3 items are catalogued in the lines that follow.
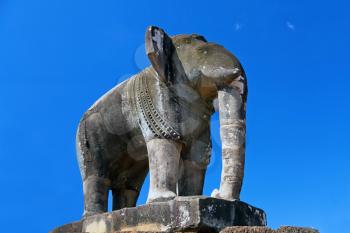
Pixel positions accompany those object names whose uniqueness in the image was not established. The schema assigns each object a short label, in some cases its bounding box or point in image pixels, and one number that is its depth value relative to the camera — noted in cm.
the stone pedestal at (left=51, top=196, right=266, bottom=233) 659
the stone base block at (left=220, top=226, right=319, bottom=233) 613
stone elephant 727
